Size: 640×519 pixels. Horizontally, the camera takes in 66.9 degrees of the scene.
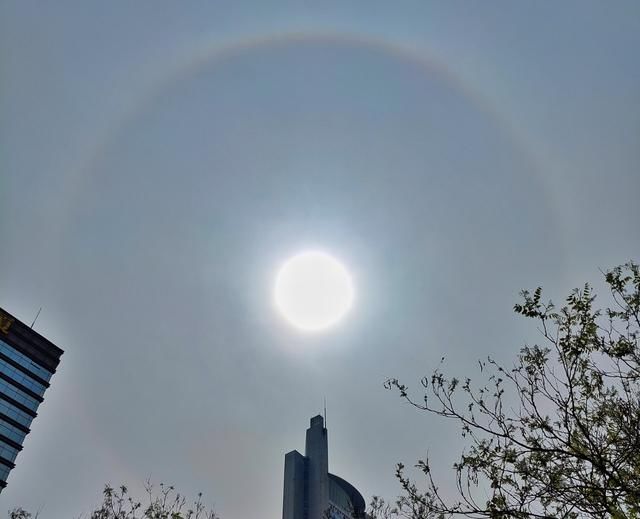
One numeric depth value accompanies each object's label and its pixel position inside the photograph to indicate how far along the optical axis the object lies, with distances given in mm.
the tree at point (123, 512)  21719
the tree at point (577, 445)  8797
